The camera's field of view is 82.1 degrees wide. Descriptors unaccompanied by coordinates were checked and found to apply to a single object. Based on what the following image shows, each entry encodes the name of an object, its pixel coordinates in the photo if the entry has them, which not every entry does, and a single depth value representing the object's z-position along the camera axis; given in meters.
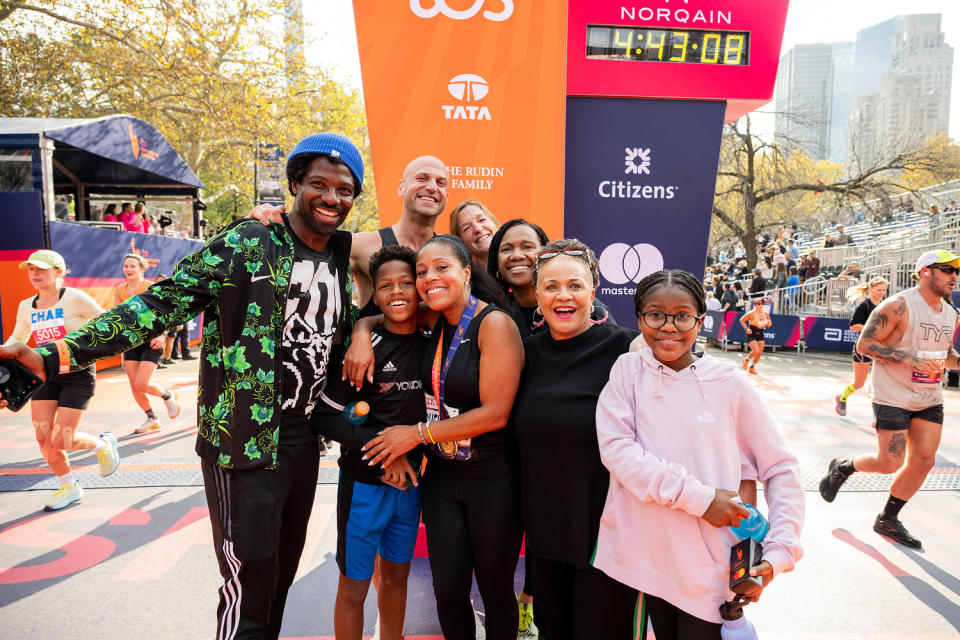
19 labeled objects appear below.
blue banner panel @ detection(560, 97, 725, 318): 4.34
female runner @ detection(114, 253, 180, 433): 5.95
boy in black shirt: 2.23
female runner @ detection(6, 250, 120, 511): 4.25
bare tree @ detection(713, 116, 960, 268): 19.50
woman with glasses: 1.99
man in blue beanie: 1.92
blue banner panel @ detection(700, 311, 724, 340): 14.59
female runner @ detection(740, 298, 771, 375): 10.66
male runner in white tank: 3.78
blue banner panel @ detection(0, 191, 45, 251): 9.27
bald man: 3.07
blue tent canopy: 9.70
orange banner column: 3.70
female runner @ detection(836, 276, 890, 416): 6.40
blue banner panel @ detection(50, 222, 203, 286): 9.91
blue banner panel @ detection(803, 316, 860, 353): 13.27
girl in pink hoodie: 1.72
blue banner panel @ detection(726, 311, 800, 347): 13.79
